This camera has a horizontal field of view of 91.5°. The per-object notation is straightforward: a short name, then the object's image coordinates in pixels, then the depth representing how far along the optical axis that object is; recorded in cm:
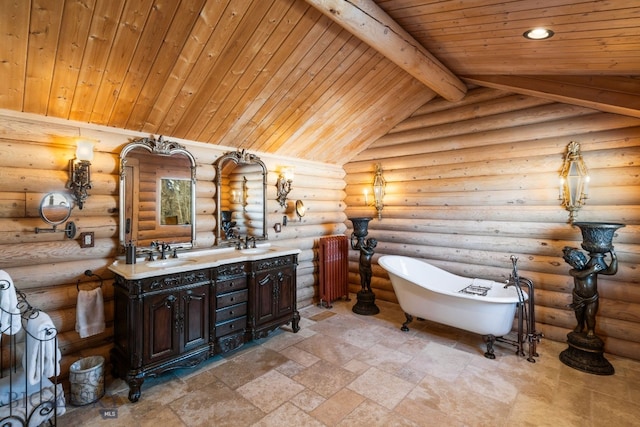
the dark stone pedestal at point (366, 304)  460
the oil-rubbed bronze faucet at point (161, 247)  327
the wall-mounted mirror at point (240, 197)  388
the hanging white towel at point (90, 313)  271
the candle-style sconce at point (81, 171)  265
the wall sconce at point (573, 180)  336
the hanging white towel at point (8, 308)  197
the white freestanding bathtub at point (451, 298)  323
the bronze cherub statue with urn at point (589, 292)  294
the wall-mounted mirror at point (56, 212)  259
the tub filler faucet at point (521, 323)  321
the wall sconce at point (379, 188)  509
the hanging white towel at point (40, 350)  206
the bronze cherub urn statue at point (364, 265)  464
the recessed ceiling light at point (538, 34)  235
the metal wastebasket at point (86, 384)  251
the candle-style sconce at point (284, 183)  446
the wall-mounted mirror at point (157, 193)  307
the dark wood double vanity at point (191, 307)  262
